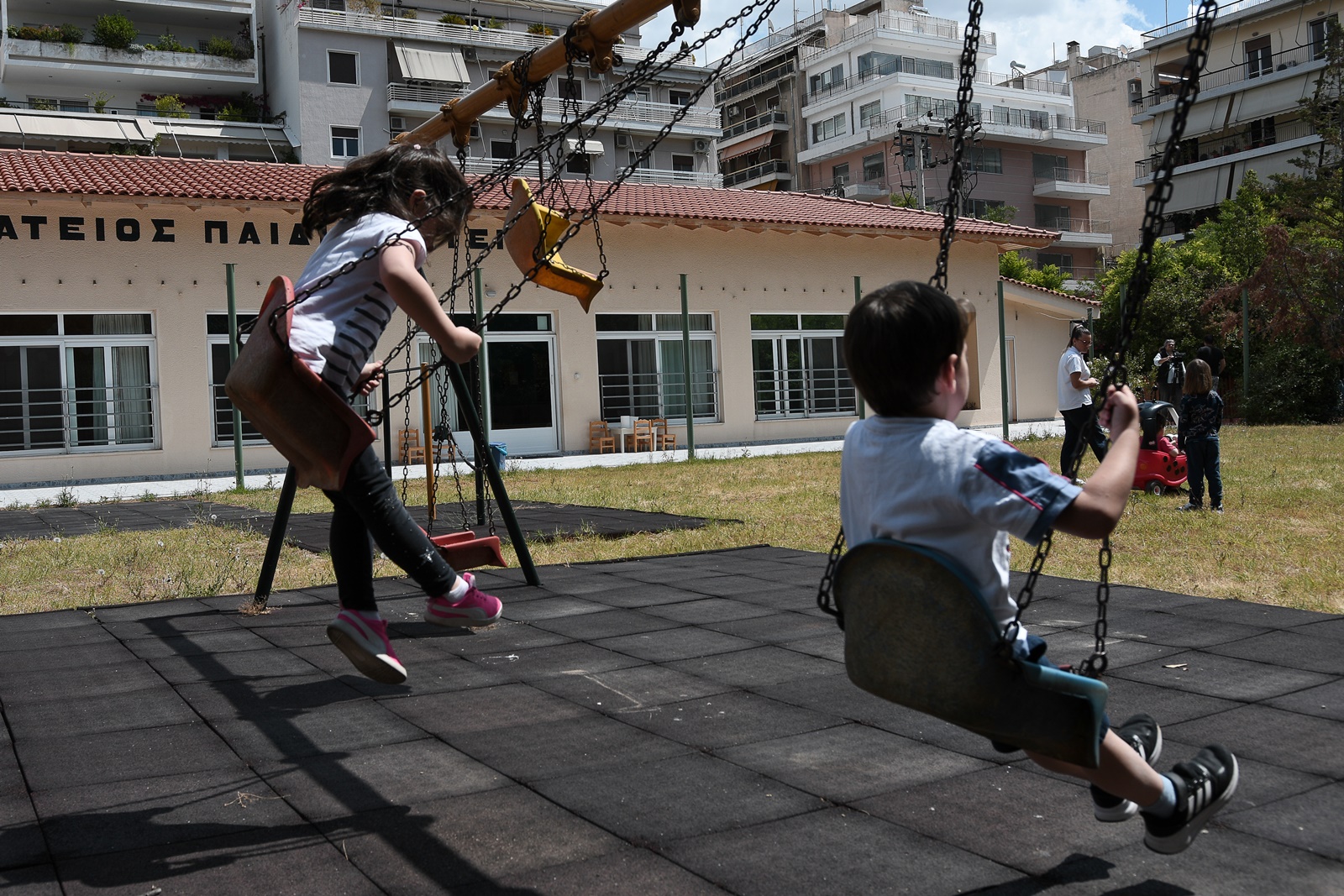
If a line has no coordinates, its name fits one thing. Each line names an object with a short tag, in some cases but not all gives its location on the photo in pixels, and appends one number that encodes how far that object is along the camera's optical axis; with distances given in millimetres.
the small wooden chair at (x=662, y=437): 20562
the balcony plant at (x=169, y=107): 39000
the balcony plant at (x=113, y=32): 38594
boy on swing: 1887
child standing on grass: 8781
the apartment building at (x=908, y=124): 52000
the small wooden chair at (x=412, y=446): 18266
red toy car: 9828
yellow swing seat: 4824
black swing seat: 1924
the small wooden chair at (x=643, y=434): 20312
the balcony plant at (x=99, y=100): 38344
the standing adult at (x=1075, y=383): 9461
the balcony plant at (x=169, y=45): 39781
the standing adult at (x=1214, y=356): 10793
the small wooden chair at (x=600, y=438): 20531
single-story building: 17109
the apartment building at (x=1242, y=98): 44031
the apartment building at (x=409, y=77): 38375
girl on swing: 3014
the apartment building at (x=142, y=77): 36656
